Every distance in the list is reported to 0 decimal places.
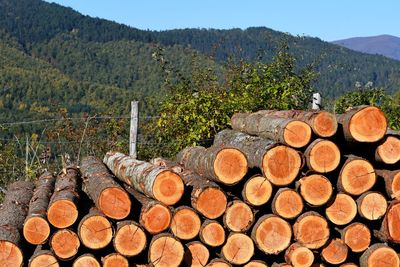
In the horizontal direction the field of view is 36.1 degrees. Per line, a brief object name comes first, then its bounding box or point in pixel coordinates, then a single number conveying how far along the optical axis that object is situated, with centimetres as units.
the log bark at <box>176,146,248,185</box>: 624
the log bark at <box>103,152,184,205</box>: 620
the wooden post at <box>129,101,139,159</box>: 1095
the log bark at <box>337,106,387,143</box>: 628
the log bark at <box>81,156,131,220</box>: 609
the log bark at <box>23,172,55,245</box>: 602
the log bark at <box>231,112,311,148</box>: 625
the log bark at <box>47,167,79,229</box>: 603
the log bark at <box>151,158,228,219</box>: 616
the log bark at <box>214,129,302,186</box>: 616
